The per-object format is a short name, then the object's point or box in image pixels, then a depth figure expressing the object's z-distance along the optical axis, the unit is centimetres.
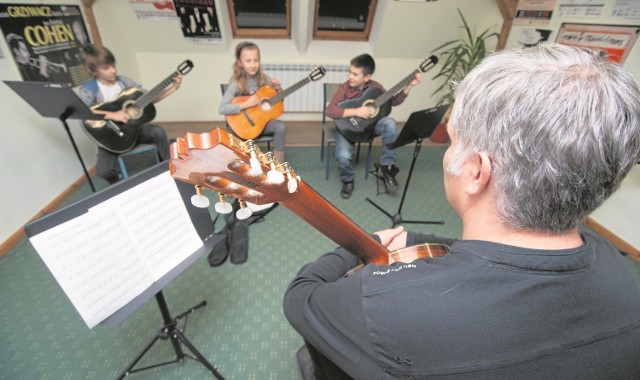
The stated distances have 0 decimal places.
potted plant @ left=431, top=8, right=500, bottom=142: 344
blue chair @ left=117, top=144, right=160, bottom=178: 306
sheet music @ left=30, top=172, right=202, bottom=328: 80
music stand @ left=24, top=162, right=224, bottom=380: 77
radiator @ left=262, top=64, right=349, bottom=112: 398
